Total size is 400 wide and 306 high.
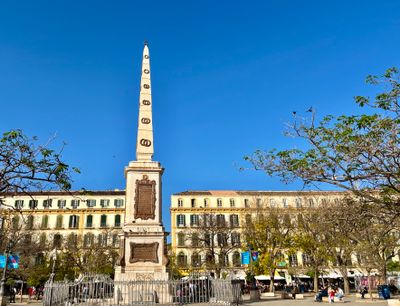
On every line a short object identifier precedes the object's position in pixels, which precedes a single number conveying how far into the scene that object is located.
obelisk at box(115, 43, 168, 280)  16.42
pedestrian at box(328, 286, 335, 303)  24.37
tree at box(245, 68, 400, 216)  10.27
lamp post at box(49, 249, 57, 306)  14.85
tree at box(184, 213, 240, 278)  45.33
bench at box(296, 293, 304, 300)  30.03
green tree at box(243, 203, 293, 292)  35.72
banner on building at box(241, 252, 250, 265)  28.23
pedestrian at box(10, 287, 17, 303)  30.91
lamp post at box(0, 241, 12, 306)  18.38
